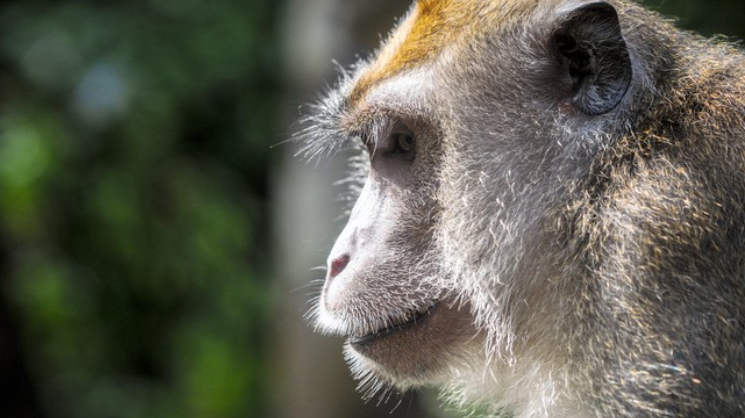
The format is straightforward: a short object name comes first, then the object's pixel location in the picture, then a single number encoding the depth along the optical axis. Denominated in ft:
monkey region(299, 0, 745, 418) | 17.15
